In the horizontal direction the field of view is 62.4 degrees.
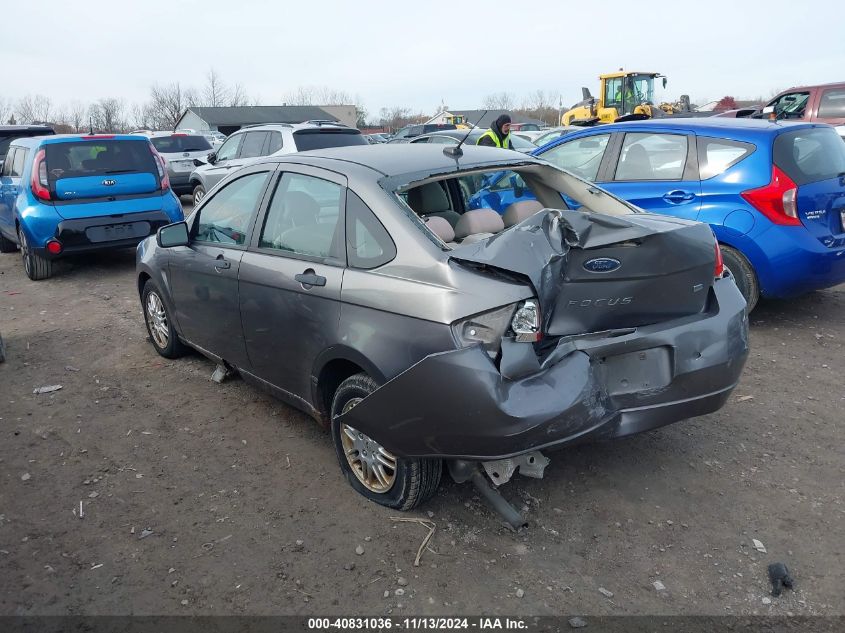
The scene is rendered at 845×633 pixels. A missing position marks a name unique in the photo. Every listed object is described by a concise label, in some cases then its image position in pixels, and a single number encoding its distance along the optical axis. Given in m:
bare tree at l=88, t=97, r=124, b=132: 71.54
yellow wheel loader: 24.84
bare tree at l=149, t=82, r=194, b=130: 83.25
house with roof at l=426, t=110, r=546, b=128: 47.80
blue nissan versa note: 5.55
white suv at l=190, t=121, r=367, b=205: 11.25
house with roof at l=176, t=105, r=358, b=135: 67.50
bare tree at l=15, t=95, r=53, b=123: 68.94
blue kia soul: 8.36
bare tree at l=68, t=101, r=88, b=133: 70.68
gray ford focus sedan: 2.88
